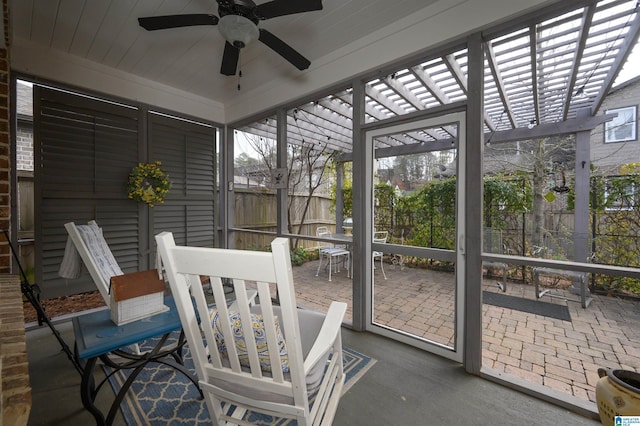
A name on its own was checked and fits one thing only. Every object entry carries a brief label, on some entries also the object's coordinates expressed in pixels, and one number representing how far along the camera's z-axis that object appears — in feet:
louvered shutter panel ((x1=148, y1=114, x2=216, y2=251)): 12.13
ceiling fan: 5.82
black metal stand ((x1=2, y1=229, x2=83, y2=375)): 5.35
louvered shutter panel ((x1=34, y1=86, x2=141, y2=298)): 9.37
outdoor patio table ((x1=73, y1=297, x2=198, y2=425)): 4.69
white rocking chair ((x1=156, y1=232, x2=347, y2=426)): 2.99
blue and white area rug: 5.37
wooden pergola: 5.85
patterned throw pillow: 3.61
